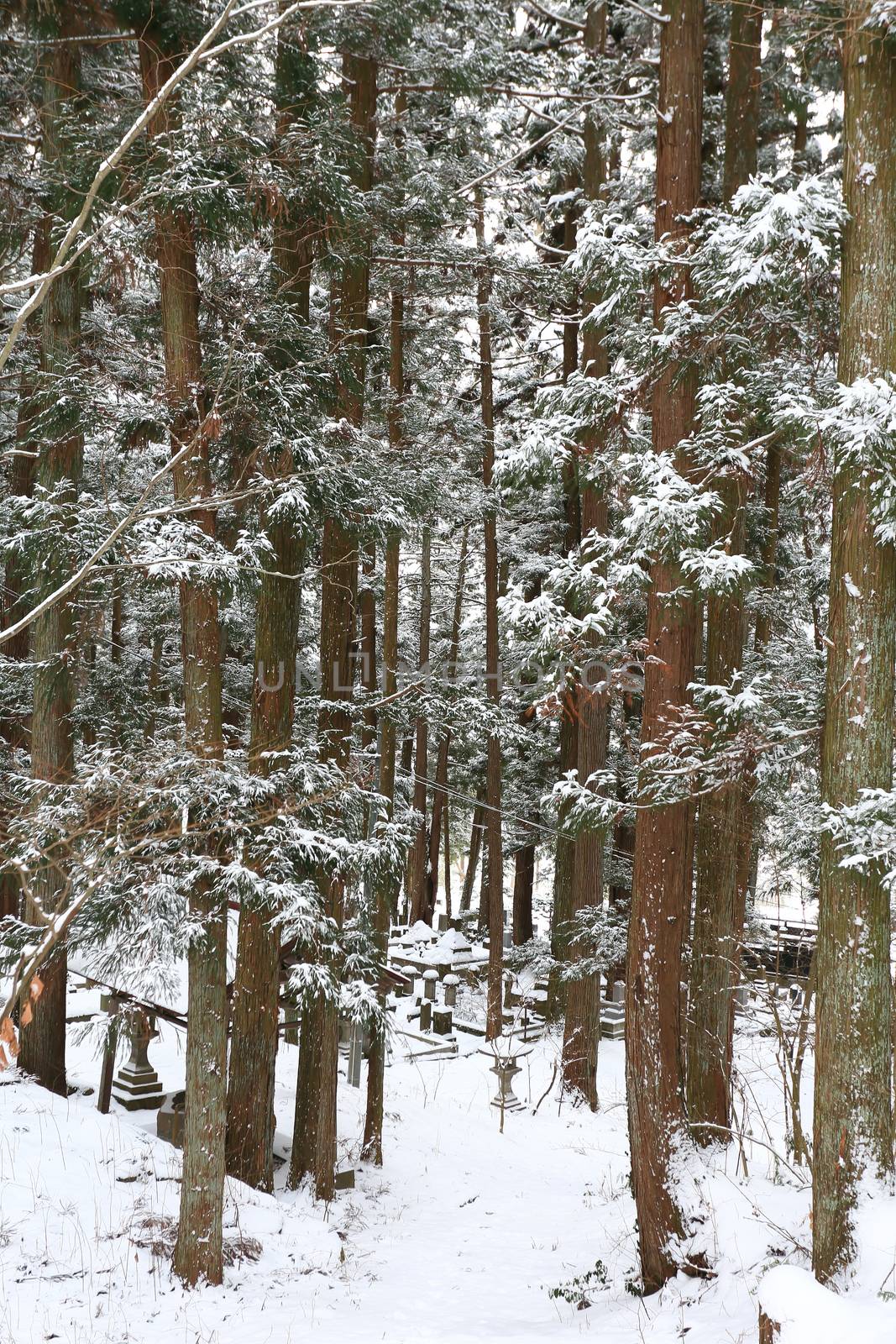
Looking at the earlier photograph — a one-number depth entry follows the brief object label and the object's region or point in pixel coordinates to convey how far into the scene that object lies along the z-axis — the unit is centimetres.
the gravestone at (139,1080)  972
